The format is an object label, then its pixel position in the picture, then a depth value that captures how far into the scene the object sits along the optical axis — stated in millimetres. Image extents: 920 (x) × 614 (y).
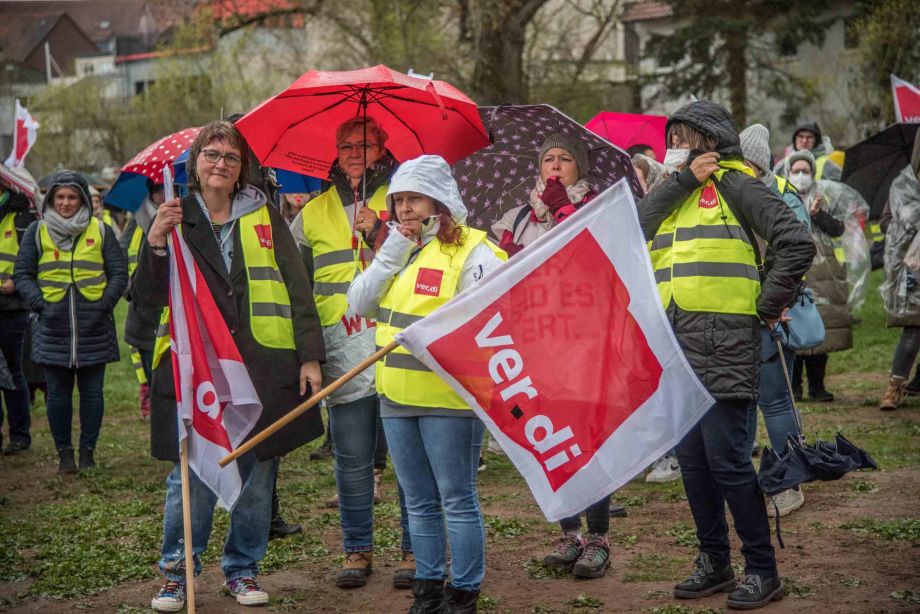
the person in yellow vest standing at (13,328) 10367
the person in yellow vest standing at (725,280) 5168
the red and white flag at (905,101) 11477
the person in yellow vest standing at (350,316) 5895
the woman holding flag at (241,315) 5512
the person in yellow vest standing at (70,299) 9398
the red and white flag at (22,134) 14078
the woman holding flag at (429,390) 5047
